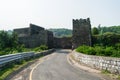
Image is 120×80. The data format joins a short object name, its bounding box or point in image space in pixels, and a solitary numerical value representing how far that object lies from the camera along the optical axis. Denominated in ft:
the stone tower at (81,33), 83.43
